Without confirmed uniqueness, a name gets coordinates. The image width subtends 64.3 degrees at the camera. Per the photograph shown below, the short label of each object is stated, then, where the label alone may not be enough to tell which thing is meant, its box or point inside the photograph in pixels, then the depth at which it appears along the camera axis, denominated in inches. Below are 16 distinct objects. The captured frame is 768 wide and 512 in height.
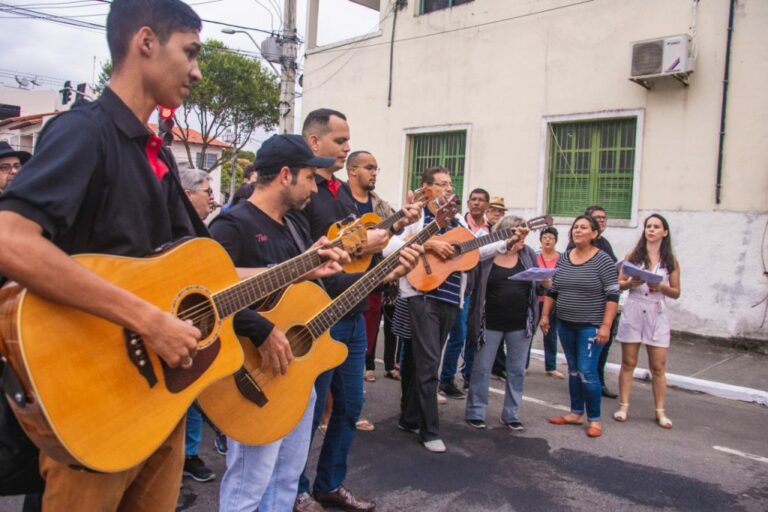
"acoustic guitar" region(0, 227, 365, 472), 56.2
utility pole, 555.8
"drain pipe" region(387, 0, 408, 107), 537.6
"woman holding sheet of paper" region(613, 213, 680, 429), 228.8
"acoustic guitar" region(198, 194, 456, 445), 95.4
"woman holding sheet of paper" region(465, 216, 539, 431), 215.0
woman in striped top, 215.0
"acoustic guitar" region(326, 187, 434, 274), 139.7
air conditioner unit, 369.1
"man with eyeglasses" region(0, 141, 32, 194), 207.8
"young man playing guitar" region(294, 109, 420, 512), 138.4
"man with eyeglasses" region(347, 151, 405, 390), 175.8
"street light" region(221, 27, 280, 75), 653.7
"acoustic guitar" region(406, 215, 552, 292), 191.3
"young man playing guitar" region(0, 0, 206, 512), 57.9
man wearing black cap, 99.1
